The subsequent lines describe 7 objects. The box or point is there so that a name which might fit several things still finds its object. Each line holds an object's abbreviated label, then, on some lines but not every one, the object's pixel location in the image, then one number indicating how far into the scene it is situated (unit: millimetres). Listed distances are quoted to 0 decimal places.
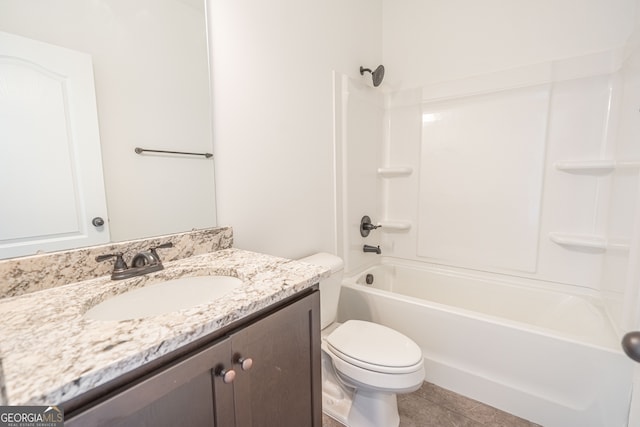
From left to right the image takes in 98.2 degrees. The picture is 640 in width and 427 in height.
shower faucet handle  2115
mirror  833
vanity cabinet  494
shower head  1969
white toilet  1179
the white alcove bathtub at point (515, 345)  1216
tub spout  2131
